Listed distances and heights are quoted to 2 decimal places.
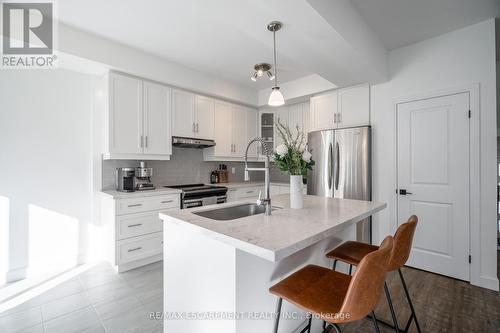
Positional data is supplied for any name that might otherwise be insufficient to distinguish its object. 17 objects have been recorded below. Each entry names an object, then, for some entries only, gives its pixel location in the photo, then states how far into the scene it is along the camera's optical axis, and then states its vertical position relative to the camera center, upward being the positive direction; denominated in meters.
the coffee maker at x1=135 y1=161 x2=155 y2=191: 3.01 -0.13
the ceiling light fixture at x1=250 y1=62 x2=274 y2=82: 2.42 +1.08
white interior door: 2.46 -0.14
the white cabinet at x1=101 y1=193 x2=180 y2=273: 2.63 -0.73
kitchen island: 1.13 -0.56
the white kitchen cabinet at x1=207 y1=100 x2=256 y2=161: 3.94 +0.61
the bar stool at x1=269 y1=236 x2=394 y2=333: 0.91 -0.61
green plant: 1.72 +0.07
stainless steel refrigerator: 2.98 +0.02
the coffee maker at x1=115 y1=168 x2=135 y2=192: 2.93 -0.14
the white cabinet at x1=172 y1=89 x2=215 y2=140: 3.38 +0.81
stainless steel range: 3.15 -0.39
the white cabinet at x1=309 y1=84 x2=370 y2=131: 3.14 +0.84
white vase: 1.77 -0.20
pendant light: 2.10 +0.63
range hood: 3.33 +0.38
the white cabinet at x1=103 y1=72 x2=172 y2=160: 2.79 +0.62
